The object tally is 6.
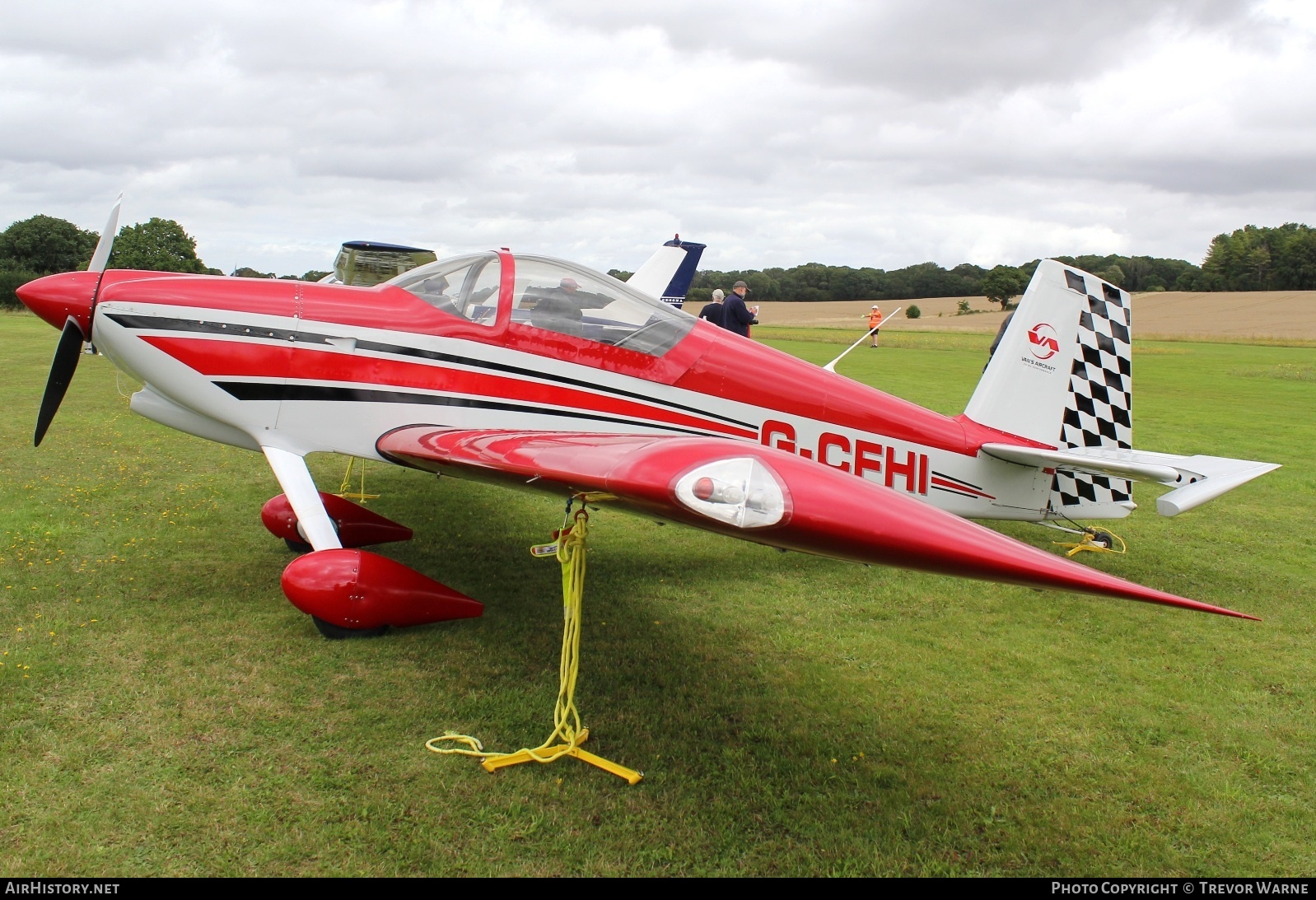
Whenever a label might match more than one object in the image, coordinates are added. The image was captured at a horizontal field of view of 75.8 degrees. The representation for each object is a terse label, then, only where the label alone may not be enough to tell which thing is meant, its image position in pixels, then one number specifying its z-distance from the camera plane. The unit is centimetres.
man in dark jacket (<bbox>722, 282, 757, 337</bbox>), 1167
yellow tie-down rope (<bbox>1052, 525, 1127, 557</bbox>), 645
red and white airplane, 439
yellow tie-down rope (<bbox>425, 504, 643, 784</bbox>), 325
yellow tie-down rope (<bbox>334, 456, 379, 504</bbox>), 750
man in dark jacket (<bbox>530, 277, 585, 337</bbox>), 476
